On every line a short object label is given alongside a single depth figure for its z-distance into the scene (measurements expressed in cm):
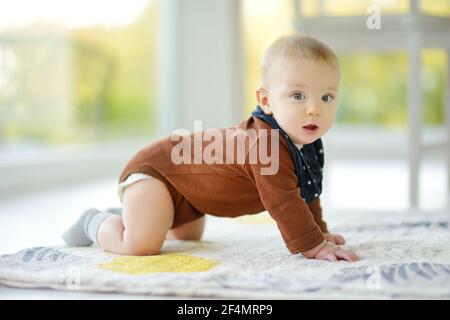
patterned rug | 163
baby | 179
